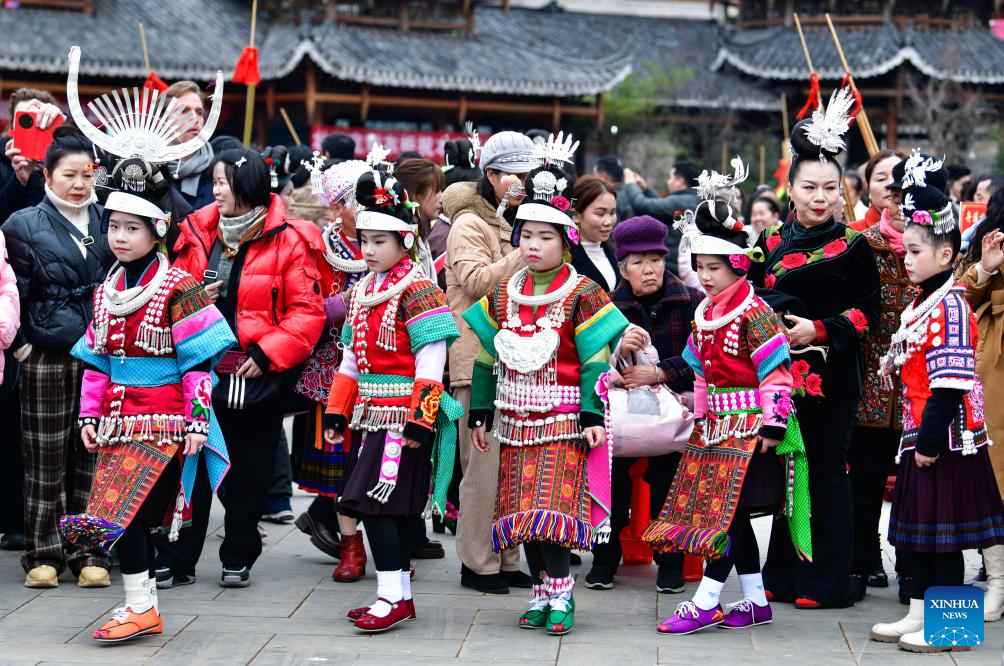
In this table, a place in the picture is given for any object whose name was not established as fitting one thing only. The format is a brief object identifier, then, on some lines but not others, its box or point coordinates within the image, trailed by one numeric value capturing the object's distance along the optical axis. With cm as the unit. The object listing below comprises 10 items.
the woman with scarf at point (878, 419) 576
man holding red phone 632
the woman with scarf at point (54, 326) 587
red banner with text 2453
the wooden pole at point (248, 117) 732
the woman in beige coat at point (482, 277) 580
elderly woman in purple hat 580
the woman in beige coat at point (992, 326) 549
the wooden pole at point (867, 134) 777
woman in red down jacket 572
